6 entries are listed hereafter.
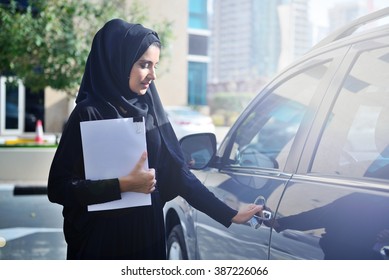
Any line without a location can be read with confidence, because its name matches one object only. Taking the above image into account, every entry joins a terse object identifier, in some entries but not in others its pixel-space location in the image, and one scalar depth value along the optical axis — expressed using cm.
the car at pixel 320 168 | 171
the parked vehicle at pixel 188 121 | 1417
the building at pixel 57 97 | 1959
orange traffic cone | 1250
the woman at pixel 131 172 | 208
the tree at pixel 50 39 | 1212
